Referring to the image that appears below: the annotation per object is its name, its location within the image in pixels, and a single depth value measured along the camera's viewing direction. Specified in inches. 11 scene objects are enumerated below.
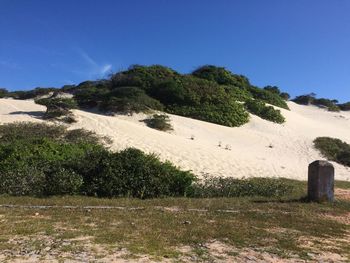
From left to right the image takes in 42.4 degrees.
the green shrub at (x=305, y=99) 2250.2
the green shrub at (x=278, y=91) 2325.5
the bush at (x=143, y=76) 1419.8
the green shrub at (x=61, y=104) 908.6
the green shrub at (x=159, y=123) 1010.7
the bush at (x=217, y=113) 1226.0
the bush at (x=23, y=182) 433.7
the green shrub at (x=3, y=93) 1696.6
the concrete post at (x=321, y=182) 441.7
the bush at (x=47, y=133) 722.8
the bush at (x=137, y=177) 449.1
